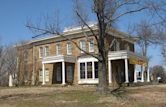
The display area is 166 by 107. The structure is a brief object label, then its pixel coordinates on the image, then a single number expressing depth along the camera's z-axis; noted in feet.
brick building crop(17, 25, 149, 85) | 91.61
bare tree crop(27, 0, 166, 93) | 50.08
